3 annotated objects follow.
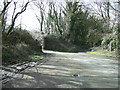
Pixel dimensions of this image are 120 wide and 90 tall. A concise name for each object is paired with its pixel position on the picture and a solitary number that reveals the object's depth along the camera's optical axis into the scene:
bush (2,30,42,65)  8.38
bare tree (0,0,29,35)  11.52
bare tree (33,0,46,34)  29.83
